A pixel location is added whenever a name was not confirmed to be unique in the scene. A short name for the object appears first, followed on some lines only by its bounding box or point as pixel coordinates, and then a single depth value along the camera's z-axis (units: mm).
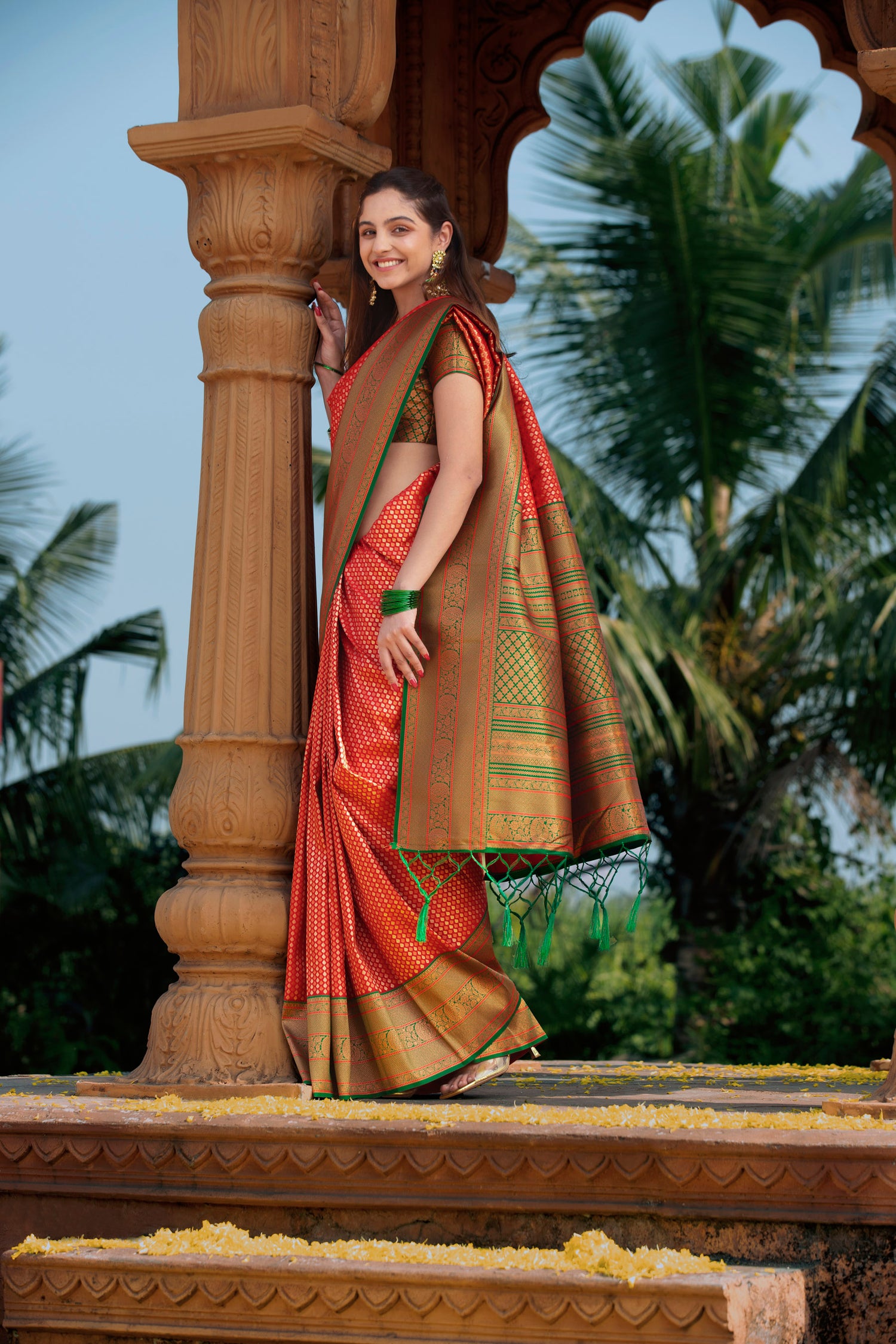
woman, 5968
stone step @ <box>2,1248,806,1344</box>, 3848
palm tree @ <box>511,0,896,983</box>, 17960
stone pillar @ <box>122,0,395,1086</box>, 6259
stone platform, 4508
